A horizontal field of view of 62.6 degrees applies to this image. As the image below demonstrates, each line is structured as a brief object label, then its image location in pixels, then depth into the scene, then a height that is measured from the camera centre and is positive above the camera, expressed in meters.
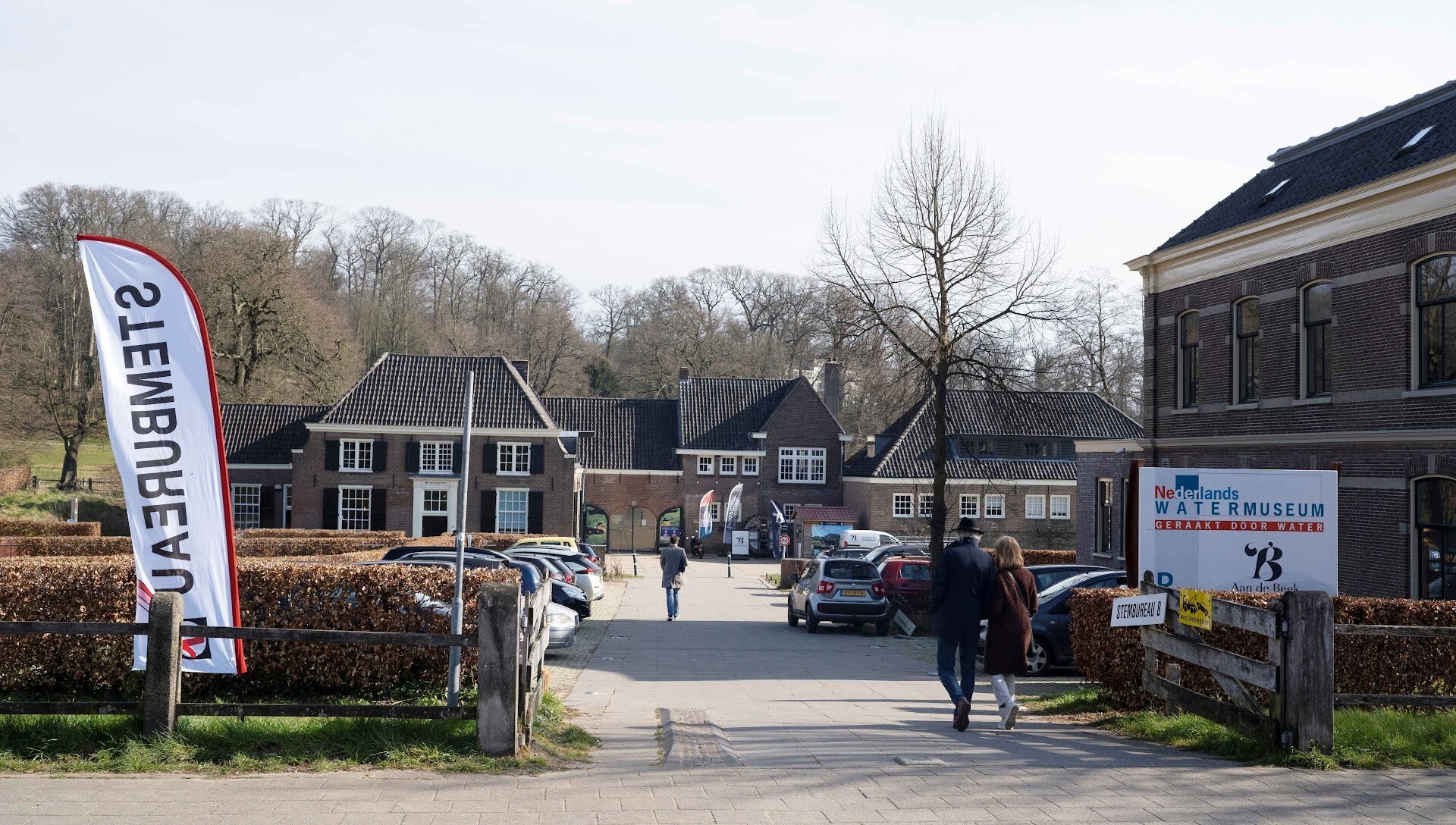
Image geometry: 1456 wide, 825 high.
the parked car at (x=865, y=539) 47.78 -2.14
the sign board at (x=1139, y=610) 10.63 -1.09
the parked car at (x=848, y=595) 23.81 -2.19
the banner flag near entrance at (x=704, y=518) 51.72 -1.52
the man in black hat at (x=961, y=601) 10.42 -0.99
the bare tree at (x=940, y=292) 24.92 +4.10
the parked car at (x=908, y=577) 24.80 -1.89
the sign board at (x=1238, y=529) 14.59 -0.45
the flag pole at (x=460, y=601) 8.87 -0.98
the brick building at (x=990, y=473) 55.16 +0.66
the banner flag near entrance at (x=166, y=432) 8.80 +0.31
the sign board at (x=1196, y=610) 9.86 -0.99
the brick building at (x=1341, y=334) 18.66 +2.88
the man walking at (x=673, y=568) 26.80 -1.91
